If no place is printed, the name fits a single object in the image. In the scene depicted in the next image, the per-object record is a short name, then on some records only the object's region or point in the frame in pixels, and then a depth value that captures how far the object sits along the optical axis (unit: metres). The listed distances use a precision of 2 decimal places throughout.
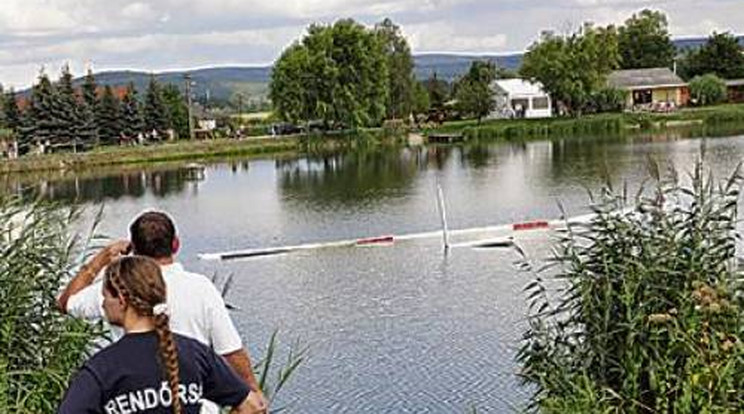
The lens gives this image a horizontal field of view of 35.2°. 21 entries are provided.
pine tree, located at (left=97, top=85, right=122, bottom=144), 60.81
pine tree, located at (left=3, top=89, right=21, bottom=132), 56.97
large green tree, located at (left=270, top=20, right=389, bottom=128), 61.50
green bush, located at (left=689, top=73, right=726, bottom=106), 78.19
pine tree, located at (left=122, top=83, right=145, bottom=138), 61.84
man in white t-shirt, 3.73
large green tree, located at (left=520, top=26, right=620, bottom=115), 69.38
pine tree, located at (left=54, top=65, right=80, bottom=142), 57.62
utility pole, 66.69
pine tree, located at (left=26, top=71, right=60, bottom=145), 57.19
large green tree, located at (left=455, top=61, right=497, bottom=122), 73.62
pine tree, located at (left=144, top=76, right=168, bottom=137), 63.78
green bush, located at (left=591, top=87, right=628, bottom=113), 72.44
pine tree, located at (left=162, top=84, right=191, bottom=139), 67.56
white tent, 79.69
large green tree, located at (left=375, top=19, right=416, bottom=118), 73.00
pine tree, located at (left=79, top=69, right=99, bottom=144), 58.97
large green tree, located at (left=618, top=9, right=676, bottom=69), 92.44
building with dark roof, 82.38
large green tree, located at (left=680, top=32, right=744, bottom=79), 85.75
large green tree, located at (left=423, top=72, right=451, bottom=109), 80.00
